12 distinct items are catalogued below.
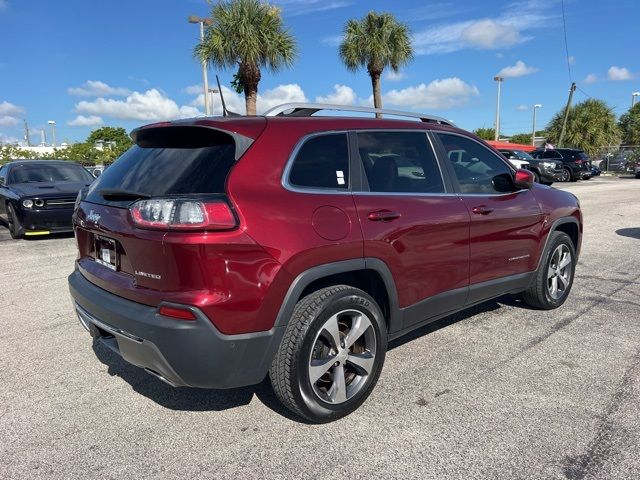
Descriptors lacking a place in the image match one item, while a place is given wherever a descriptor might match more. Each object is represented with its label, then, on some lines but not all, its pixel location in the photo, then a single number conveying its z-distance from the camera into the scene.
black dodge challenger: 8.89
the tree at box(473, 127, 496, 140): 74.32
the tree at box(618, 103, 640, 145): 51.50
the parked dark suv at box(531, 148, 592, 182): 27.30
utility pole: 41.31
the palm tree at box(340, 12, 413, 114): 24.33
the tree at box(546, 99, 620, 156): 43.69
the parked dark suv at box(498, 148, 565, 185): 24.69
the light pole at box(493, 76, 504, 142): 48.52
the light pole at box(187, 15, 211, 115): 18.75
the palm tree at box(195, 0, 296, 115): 17.78
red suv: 2.49
